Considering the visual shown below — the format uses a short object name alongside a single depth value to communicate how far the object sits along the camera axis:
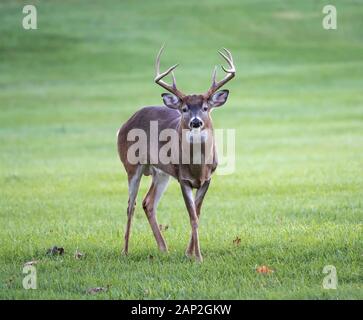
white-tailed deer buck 19.16
